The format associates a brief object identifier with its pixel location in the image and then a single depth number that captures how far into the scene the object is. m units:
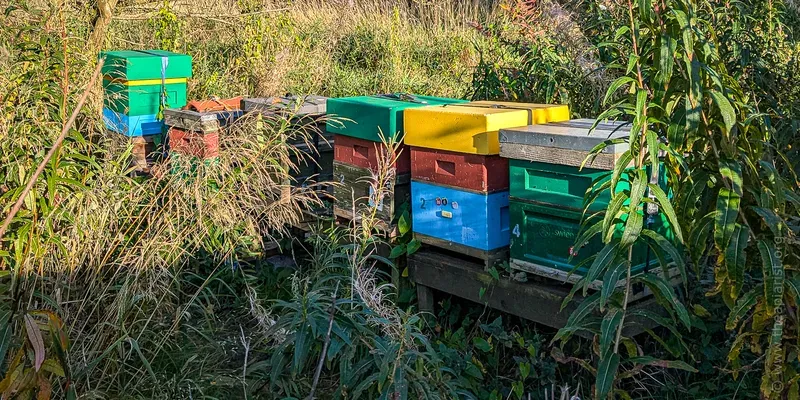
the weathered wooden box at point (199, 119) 5.13
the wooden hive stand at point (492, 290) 3.88
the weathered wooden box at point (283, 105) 4.88
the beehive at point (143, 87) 6.11
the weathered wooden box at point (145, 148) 6.04
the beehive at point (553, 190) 3.62
